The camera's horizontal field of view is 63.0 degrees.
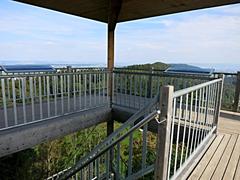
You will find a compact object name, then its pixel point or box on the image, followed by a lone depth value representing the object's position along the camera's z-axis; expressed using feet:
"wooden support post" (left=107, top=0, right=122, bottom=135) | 18.35
